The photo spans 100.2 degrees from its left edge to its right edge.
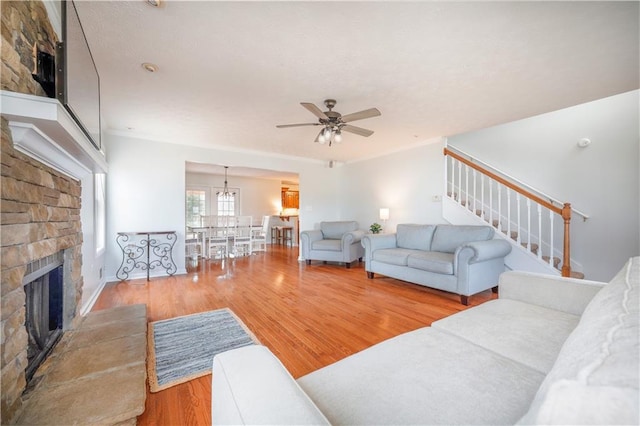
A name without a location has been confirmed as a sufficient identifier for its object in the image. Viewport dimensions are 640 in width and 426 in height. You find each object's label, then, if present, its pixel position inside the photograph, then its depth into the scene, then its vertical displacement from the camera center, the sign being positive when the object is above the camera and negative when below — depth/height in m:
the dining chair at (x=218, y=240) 5.74 -0.58
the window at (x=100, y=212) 3.72 +0.03
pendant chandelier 8.07 +0.64
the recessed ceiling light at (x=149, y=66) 2.34 +1.31
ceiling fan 2.72 +1.02
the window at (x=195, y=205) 7.82 +0.25
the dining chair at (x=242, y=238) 6.18 -0.58
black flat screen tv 1.45 +0.87
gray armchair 5.10 -0.58
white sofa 0.38 -0.56
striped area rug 1.77 -1.05
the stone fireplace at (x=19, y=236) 1.22 -0.12
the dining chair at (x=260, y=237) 6.59 -0.61
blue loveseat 3.08 -0.57
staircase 3.47 -0.03
